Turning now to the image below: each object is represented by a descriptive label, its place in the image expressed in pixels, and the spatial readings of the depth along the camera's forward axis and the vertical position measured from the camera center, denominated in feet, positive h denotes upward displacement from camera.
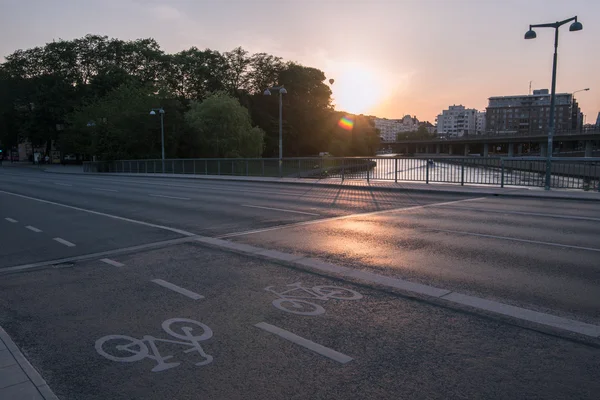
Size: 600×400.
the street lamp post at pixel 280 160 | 99.34 -0.38
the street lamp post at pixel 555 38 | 61.46 +17.56
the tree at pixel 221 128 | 186.19 +12.48
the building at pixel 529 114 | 603.67 +63.83
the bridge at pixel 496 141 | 291.17 +14.56
